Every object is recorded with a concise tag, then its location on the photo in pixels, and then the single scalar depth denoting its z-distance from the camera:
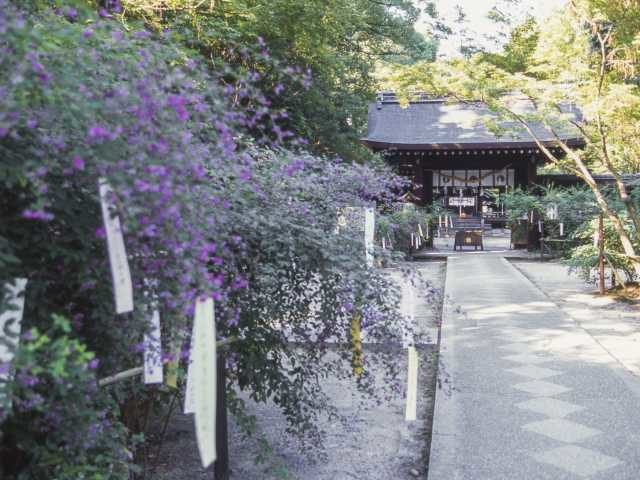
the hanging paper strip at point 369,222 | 4.32
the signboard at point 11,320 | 1.46
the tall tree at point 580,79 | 8.05
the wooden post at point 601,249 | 9.80
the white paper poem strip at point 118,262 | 1.56
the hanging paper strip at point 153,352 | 1.93
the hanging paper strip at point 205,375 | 1.56
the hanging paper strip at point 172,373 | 2.17
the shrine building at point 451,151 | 20.11
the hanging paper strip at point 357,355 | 3.10
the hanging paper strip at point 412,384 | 3.13
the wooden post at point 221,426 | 2.86
